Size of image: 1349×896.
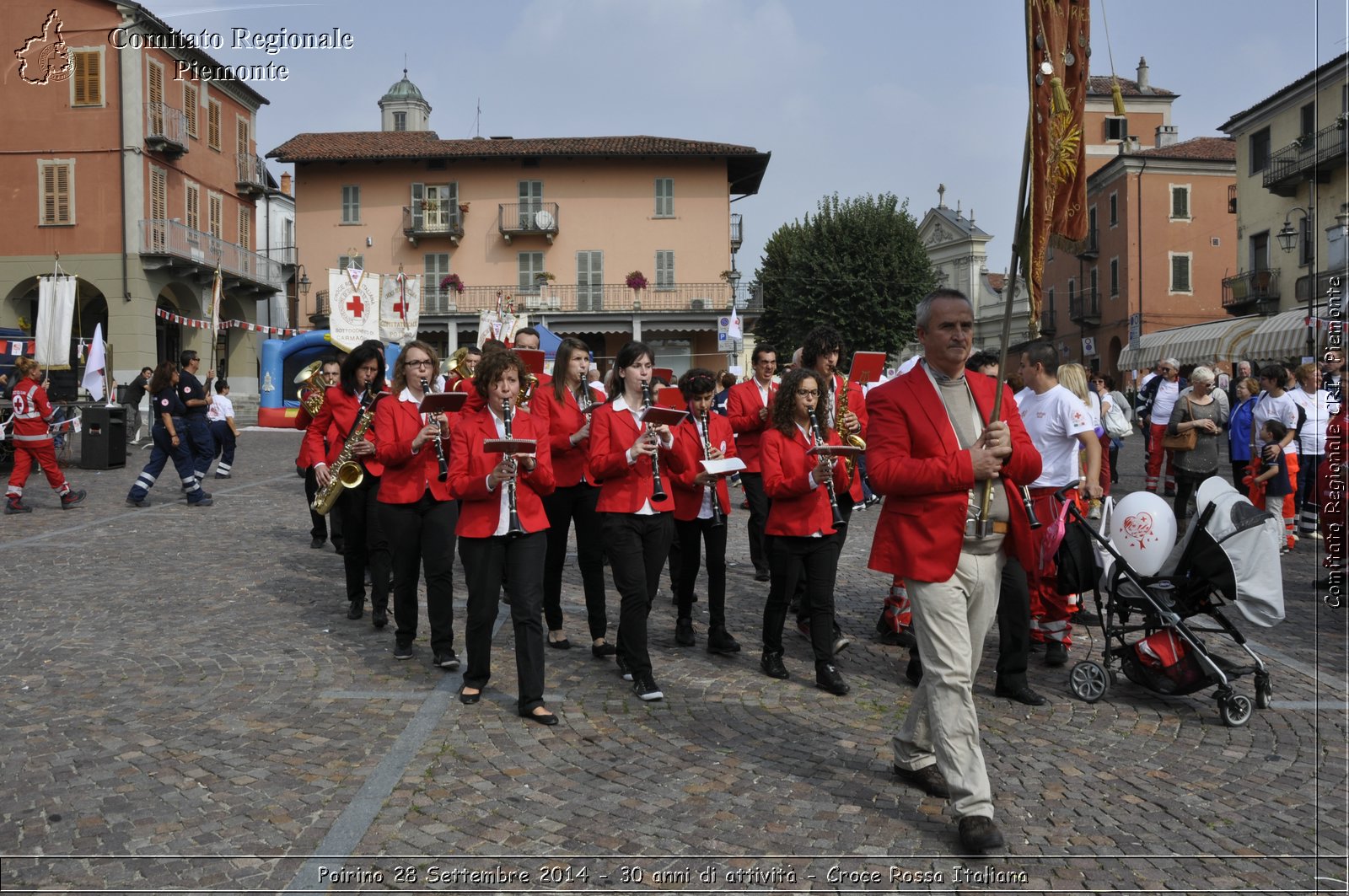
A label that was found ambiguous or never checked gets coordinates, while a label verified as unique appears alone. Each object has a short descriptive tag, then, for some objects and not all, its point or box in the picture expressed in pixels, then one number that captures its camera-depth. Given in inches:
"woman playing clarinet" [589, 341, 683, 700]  229.1
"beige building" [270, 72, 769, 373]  1930.4
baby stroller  210.1
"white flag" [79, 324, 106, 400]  813.2
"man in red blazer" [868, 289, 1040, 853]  154.1
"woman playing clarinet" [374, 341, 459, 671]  254.2
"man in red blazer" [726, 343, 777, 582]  310.7
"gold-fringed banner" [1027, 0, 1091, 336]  154.6
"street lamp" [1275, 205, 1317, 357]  1013.2
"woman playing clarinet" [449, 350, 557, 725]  212.7
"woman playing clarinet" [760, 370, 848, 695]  237.5
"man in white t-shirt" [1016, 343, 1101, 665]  252.5
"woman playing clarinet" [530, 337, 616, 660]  264.5
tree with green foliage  1815.9
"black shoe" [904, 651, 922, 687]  235.6
